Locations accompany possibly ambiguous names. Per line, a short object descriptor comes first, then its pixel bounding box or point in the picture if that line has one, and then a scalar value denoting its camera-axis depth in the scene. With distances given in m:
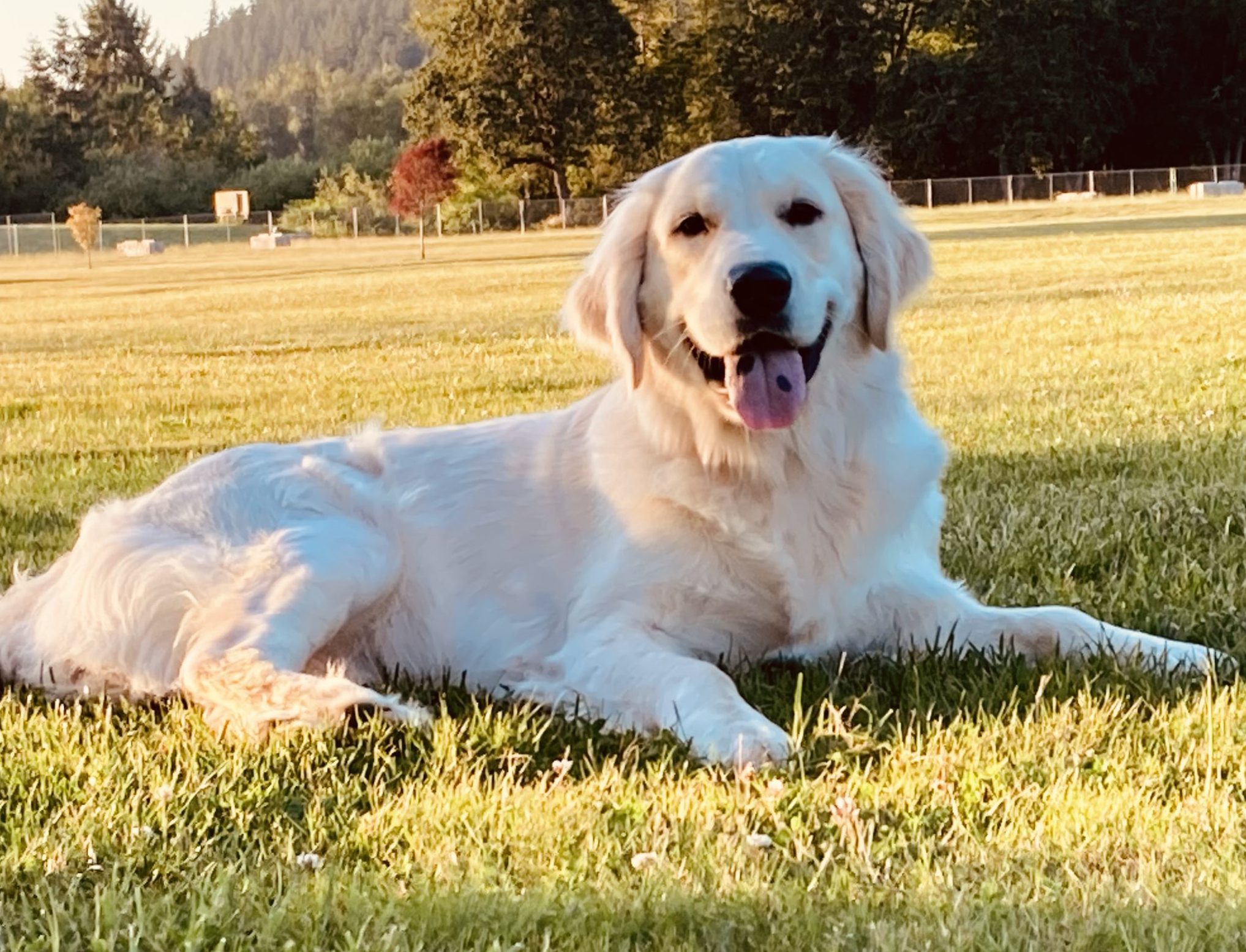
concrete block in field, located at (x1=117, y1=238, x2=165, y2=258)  55.22
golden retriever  3.70
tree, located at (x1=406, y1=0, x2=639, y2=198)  68.06
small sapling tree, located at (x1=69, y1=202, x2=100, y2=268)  49.38
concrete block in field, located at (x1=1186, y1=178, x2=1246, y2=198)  53.66
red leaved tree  54.09
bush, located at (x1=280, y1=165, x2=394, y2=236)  62.50
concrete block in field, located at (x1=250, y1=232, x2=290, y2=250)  57.16
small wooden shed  68.56
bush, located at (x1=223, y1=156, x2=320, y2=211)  76.06
